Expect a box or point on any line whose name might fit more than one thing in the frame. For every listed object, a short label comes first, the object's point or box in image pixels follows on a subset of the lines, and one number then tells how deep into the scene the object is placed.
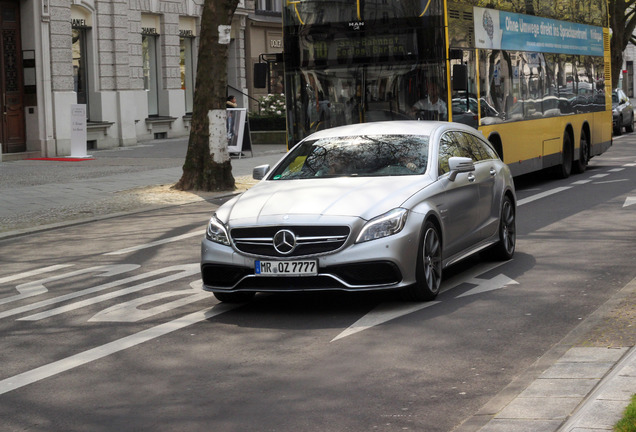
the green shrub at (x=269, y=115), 36.28
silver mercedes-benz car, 8.61
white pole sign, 29.66
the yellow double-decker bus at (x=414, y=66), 16.00
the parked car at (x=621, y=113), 39.16
